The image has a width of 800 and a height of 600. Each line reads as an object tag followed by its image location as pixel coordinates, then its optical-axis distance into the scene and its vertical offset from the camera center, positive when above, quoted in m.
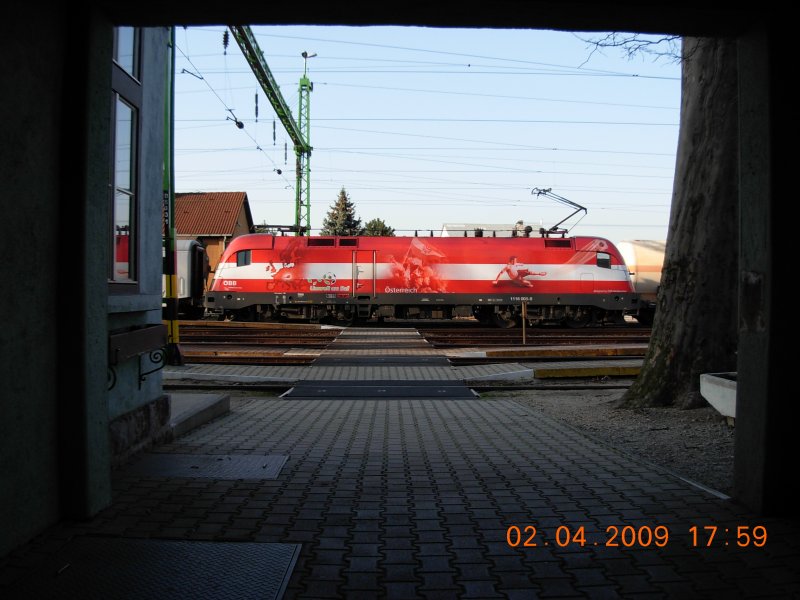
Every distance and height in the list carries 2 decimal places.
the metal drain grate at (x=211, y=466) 5.28 -1.39
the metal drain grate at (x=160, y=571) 3.12 -1.35
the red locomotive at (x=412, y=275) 28.14 +0.74
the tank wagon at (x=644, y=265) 31.91 +1.39
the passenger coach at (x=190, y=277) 29.99 +0.63
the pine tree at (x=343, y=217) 76.19 +8.43
